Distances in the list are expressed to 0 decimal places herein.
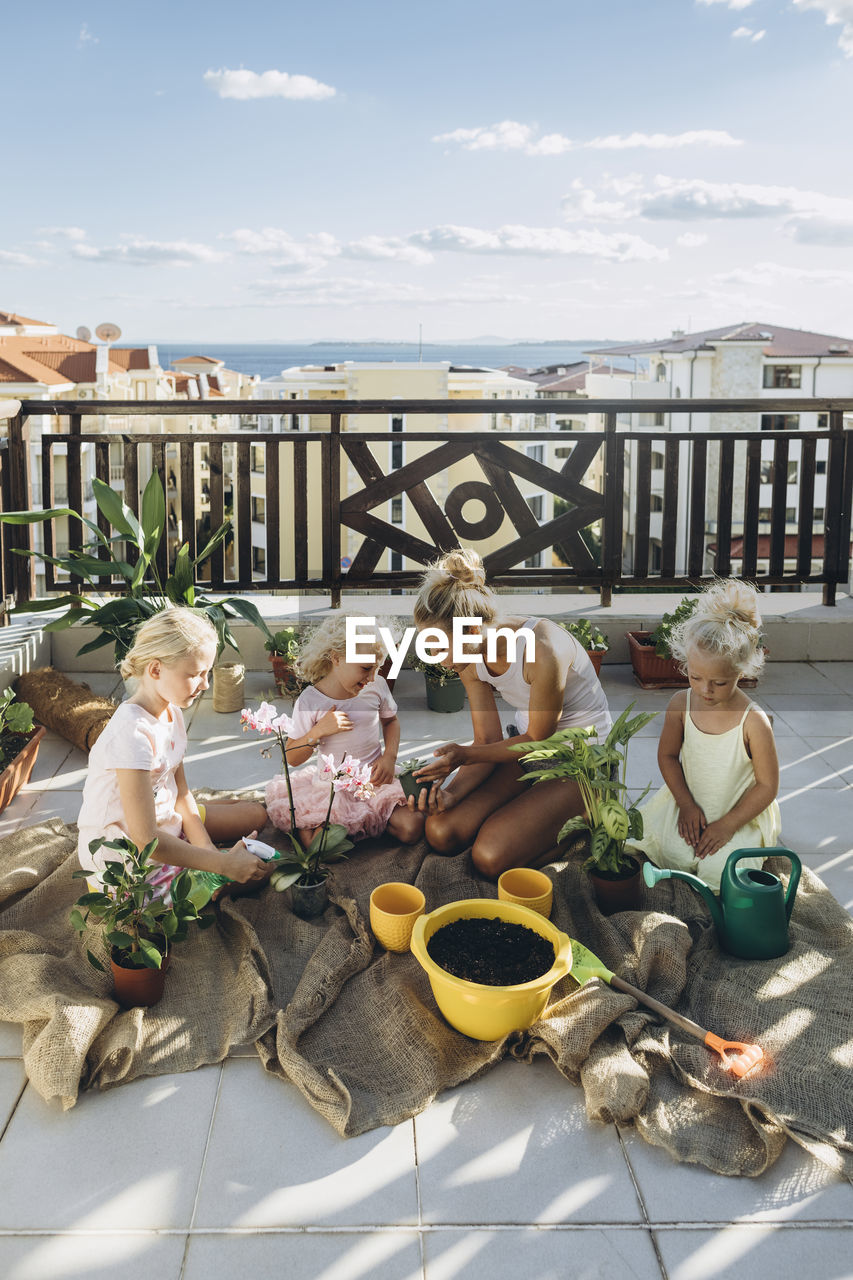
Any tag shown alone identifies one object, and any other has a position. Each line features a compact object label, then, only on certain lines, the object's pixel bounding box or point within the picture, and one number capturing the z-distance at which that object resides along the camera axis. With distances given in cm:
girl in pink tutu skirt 292
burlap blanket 190
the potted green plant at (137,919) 214
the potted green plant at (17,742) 335
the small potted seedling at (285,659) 428
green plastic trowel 198
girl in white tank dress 267
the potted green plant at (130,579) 381
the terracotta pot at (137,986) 217
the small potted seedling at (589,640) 444
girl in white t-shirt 231
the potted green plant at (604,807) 260
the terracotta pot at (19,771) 325
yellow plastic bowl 202
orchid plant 254
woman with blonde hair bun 284
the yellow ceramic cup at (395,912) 238
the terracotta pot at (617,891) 259
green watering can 234
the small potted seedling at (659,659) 443
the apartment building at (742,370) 4666
